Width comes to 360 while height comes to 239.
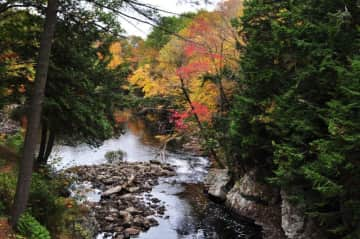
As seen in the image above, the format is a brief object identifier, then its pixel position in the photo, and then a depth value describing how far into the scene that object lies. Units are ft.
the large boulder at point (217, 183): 57.57
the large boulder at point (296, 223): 36.06
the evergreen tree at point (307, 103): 27.73
